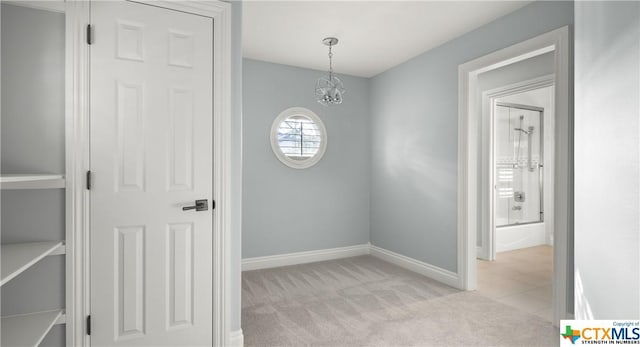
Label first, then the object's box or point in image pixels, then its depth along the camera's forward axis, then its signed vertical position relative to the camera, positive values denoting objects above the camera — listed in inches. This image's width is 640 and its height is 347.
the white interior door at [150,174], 68.6 -0.7
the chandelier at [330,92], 123.7 +30.8
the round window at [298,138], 154.2 +16.6
